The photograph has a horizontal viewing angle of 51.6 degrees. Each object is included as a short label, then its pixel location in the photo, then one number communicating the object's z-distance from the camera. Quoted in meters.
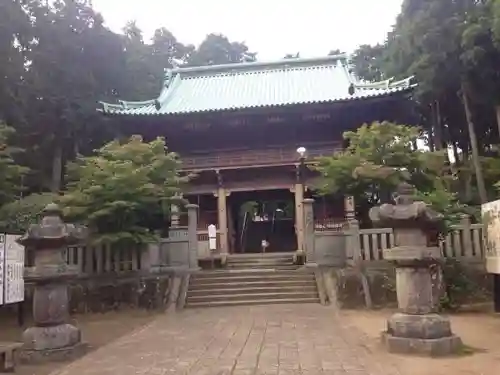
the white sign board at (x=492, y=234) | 9.00
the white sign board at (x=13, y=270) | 8.24
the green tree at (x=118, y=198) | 12.41
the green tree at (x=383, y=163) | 13.45
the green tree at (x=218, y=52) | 38.74
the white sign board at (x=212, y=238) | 17.83
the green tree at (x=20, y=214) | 12.25
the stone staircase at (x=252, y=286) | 13.00
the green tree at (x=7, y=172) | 11.96
